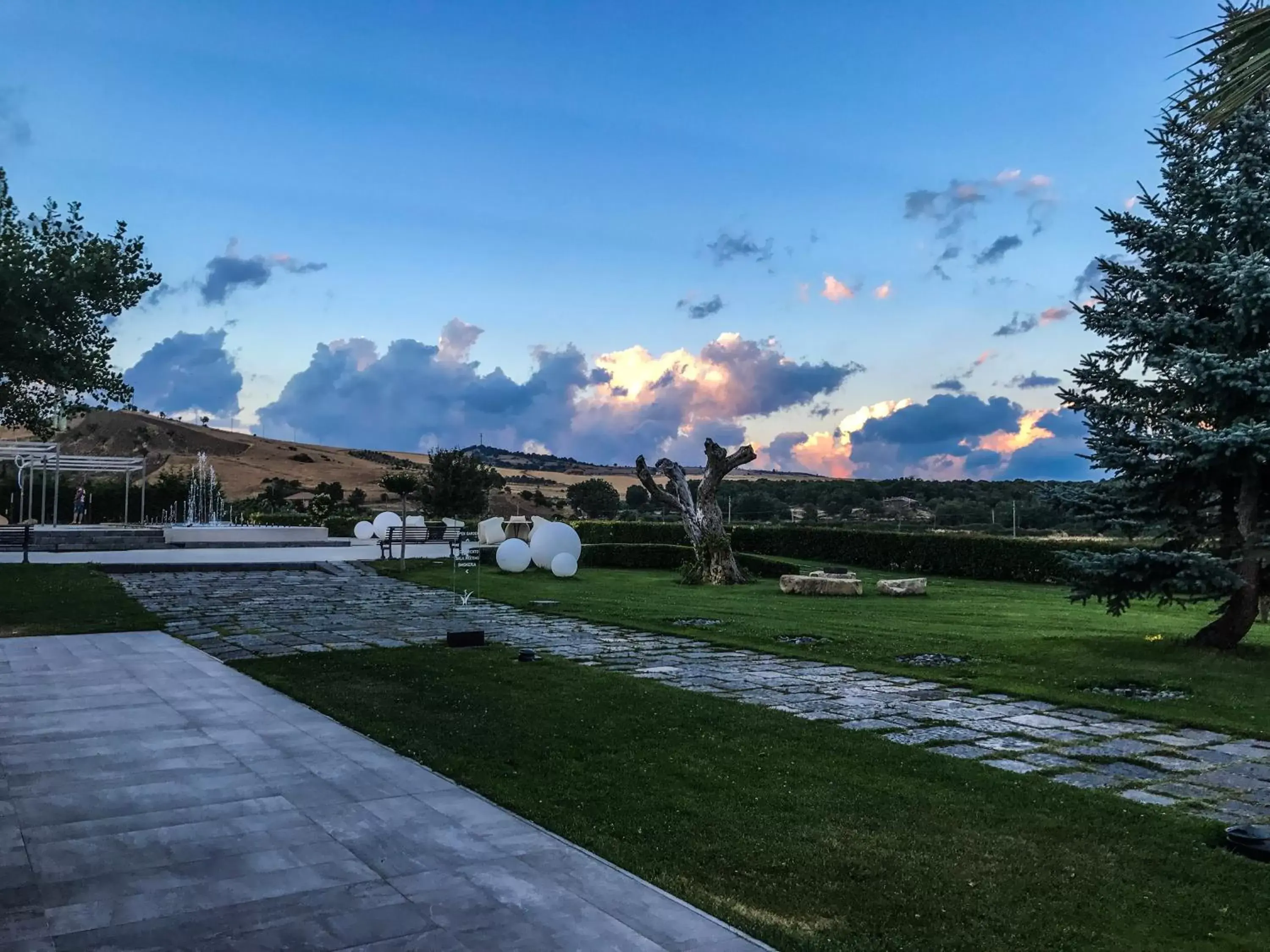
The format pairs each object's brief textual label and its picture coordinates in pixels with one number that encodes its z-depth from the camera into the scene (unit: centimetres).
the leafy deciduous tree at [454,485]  3831
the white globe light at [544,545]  2052
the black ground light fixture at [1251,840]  397
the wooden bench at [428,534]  2942
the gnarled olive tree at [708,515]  1953
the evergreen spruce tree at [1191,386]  885
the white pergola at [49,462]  2573
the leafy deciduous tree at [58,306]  871
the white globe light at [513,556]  2055
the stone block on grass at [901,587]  1697
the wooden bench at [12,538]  2456
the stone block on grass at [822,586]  1697
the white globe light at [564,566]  1991
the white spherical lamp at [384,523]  3094
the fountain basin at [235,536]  2706
